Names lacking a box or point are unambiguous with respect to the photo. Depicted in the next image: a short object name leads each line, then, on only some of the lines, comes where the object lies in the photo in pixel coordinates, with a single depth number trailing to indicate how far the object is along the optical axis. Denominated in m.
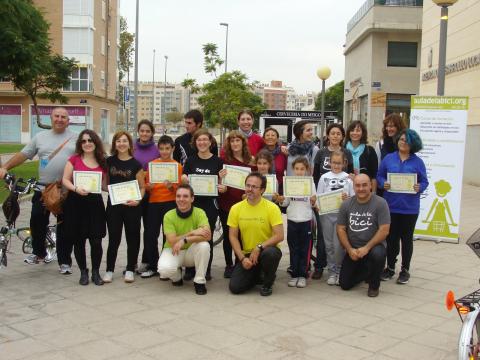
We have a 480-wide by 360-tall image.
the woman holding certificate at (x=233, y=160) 6.73
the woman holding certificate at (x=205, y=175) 6.57
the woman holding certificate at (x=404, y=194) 6.74
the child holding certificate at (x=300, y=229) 6.57
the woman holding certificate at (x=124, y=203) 6.43
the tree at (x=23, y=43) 11.27
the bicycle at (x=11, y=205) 6.50
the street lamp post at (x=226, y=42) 51.14
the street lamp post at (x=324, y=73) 19.48
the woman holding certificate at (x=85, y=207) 6.38
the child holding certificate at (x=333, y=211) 6.58
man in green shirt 6.14
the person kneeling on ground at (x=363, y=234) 6.17
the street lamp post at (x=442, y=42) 10.46
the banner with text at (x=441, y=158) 9.50
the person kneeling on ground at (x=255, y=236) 6.07
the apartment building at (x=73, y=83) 47.09
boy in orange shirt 6.68
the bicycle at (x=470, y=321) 3.51
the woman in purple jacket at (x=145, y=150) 6.85
